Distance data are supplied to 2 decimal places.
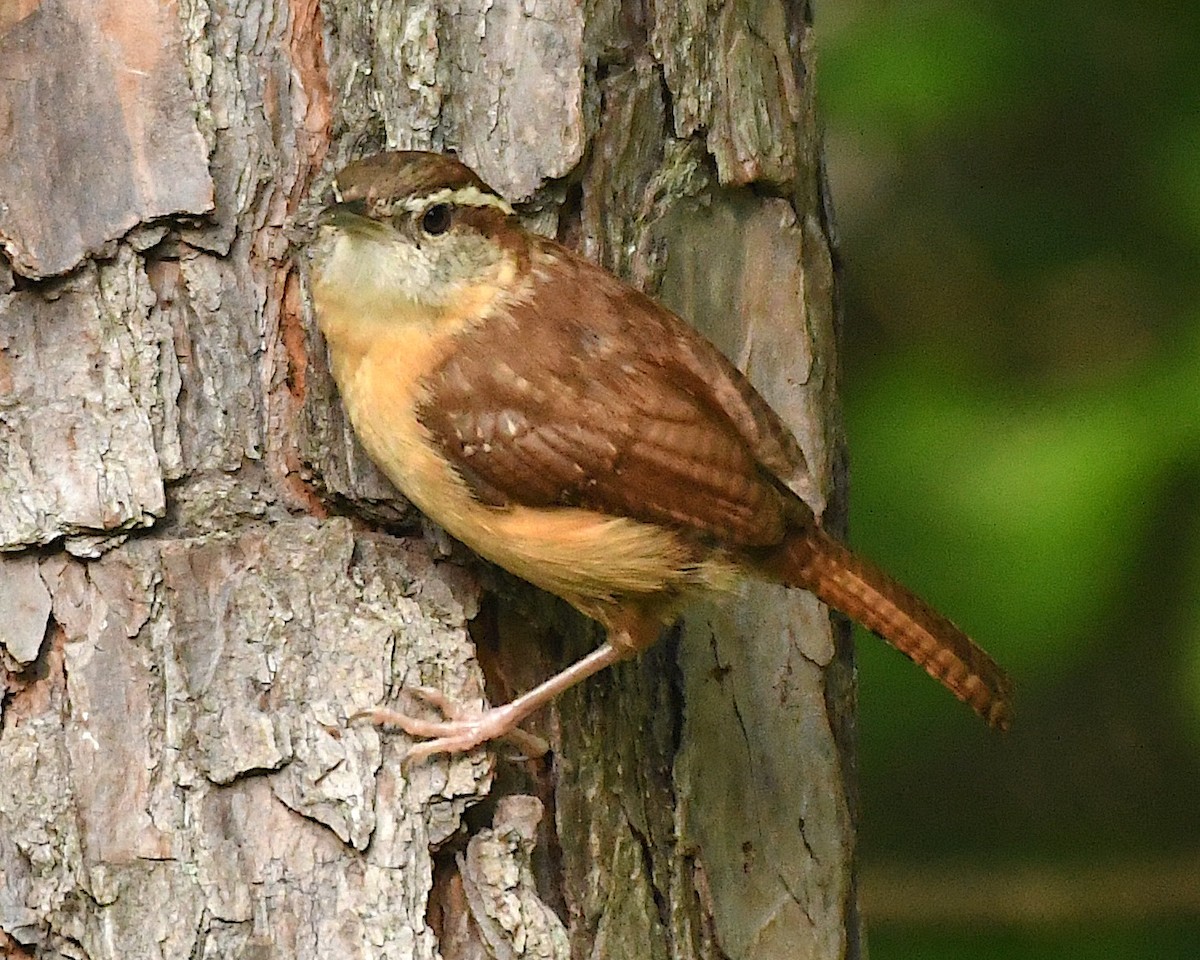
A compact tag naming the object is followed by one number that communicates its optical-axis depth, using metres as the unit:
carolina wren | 4.87
